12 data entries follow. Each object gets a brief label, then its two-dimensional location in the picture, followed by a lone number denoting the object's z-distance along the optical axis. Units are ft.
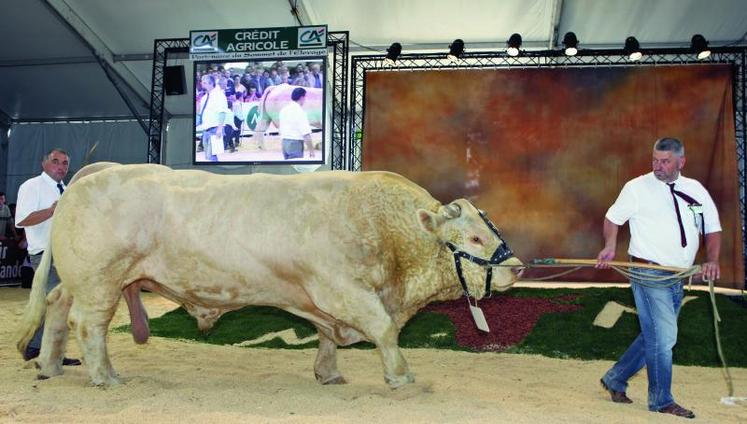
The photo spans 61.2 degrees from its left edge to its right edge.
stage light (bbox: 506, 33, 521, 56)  32.04
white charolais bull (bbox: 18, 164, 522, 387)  13.62
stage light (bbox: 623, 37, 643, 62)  30.96
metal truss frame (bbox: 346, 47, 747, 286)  30.66
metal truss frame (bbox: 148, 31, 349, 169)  32.24
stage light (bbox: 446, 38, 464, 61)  32.24
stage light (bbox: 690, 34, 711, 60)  30.07
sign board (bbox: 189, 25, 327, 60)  33.55
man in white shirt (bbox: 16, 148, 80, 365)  17.54
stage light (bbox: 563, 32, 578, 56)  31.24
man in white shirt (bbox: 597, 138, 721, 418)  12.75
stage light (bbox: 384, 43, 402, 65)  33.12
